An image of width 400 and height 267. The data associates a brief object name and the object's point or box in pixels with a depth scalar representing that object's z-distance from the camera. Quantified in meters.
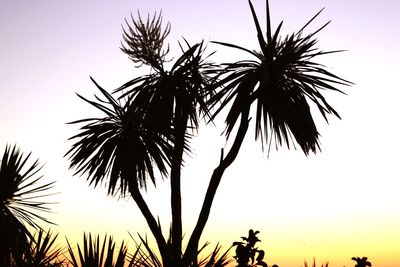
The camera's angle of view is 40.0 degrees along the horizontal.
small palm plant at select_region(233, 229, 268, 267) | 4.79
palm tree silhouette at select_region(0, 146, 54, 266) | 10.99
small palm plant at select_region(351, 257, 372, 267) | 5.28
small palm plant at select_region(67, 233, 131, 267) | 5.32
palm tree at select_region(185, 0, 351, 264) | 9.06
